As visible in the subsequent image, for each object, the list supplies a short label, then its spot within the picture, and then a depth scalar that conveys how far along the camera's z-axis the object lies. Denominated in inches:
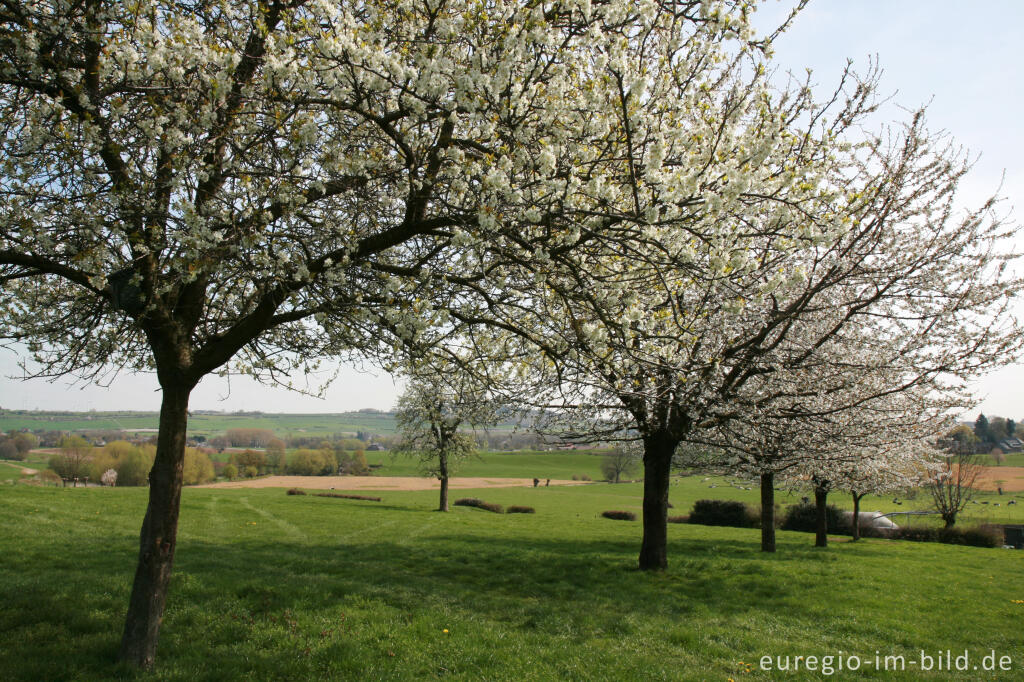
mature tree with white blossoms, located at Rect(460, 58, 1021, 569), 247.8
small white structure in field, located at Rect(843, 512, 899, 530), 1422.7
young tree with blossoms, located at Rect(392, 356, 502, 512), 1382.9
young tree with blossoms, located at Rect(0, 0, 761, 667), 231.3
